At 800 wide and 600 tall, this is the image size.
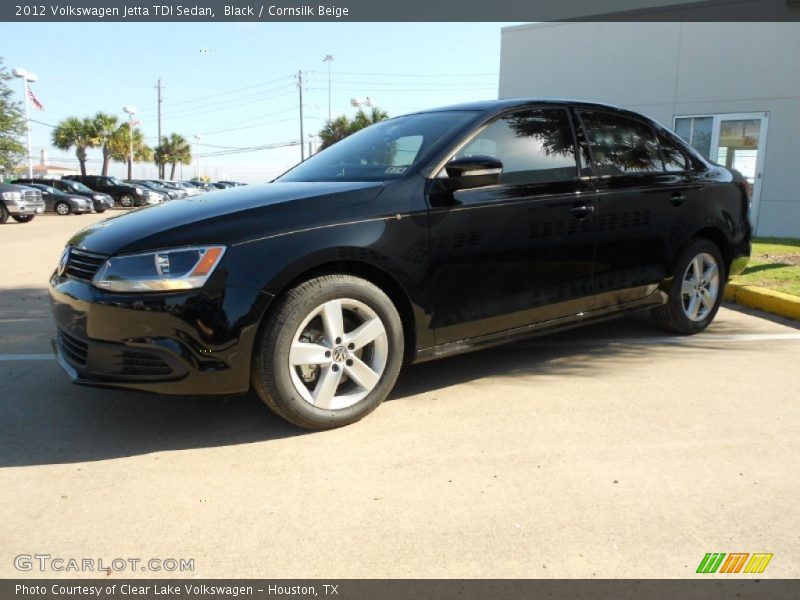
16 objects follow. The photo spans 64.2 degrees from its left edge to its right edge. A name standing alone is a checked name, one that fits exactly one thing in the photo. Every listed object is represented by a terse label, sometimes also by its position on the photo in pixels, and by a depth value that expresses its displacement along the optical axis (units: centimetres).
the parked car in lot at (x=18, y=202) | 1872
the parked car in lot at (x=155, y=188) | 3665
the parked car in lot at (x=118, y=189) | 3456
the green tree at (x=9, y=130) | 3216
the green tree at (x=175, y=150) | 7056
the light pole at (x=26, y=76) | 3236
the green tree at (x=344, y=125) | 4922
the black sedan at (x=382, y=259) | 281
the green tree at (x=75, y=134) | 5447
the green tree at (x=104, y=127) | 5531
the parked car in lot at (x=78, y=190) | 2759
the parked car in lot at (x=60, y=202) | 2555
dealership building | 1342
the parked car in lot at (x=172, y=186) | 4447
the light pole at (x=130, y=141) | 5205
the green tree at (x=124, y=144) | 5669
